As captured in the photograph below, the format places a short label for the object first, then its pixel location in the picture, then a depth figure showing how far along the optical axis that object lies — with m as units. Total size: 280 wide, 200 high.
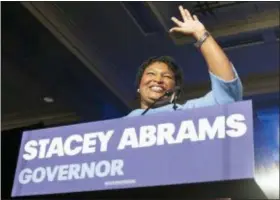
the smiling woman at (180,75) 3.76
